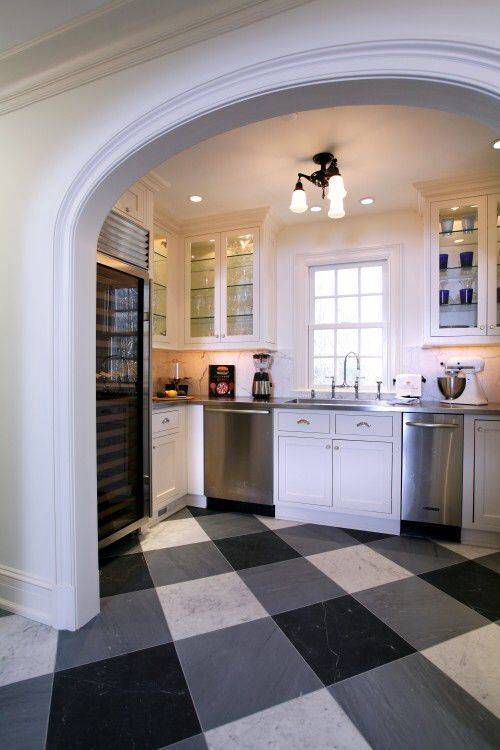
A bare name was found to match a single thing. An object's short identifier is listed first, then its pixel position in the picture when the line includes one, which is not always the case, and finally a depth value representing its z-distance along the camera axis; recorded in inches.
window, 141.2
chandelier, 94.3
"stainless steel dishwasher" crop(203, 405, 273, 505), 121.7
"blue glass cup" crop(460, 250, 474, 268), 117.0
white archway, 48.3
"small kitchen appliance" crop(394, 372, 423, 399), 121.3
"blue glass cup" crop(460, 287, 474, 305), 117.2
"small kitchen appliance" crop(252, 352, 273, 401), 142.3
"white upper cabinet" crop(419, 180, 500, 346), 113.9
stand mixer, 113.3
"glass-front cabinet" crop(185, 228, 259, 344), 139.6
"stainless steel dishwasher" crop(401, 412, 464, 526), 103.8
